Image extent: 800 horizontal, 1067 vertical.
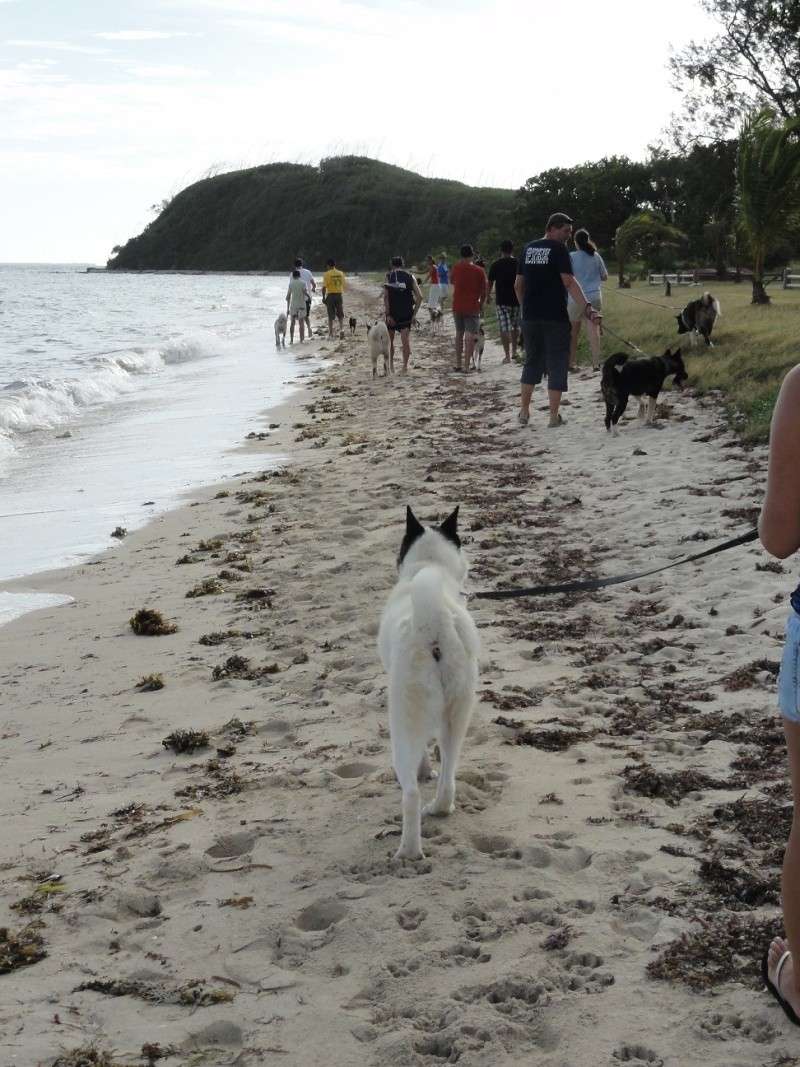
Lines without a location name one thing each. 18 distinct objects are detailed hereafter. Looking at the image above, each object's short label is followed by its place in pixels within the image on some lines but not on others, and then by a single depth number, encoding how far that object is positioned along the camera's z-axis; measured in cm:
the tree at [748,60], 3206
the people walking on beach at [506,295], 1598
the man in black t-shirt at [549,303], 1070
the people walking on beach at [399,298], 1723
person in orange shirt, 1566
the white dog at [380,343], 1802
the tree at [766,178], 1866
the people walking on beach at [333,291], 2486
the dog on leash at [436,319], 2761
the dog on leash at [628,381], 1077
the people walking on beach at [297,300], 2431
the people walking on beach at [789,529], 209
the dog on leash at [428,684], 348
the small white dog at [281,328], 2525
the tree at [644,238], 3638
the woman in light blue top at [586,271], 1370
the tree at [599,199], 5441
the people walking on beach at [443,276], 2533
